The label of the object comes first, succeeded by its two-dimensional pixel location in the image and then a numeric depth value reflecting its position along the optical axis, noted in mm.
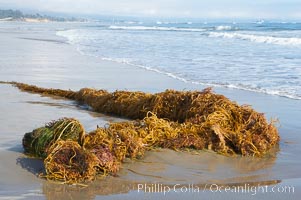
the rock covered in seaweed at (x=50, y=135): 4480
